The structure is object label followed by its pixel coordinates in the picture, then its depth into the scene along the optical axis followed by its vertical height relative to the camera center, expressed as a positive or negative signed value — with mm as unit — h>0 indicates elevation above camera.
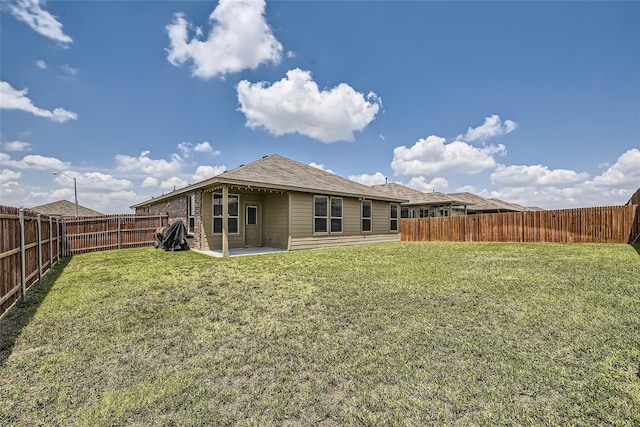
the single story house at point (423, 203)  22656 +945
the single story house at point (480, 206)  28656 +850
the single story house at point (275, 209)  11148 +358
